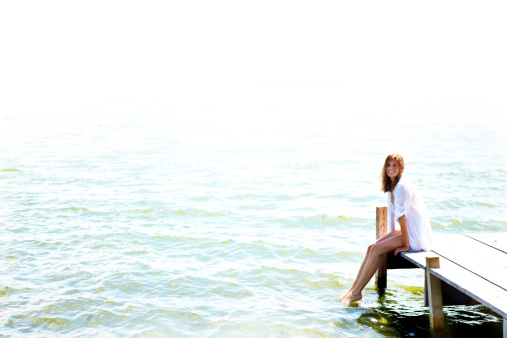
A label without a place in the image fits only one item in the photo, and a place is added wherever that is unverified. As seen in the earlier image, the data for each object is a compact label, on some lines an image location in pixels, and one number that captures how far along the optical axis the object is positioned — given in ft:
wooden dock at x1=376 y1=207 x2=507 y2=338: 18.19
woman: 22.43
